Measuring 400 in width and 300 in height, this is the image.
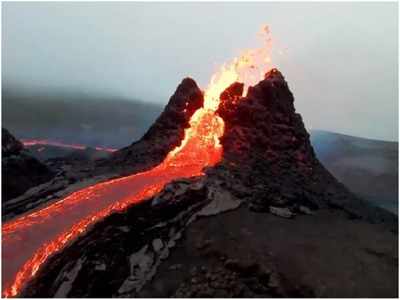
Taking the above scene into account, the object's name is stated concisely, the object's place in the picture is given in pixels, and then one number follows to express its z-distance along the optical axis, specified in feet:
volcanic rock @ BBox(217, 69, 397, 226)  112.47
